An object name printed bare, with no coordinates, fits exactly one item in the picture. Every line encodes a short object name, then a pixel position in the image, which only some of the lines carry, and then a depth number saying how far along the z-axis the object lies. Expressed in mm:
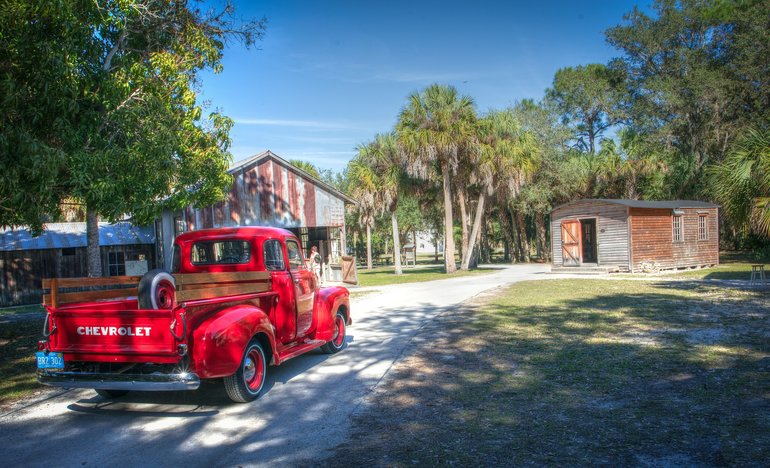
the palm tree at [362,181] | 32625
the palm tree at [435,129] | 28312
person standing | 19406
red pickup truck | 5414
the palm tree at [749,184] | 12961
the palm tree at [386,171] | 31766
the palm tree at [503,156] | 29672
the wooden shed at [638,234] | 25562
